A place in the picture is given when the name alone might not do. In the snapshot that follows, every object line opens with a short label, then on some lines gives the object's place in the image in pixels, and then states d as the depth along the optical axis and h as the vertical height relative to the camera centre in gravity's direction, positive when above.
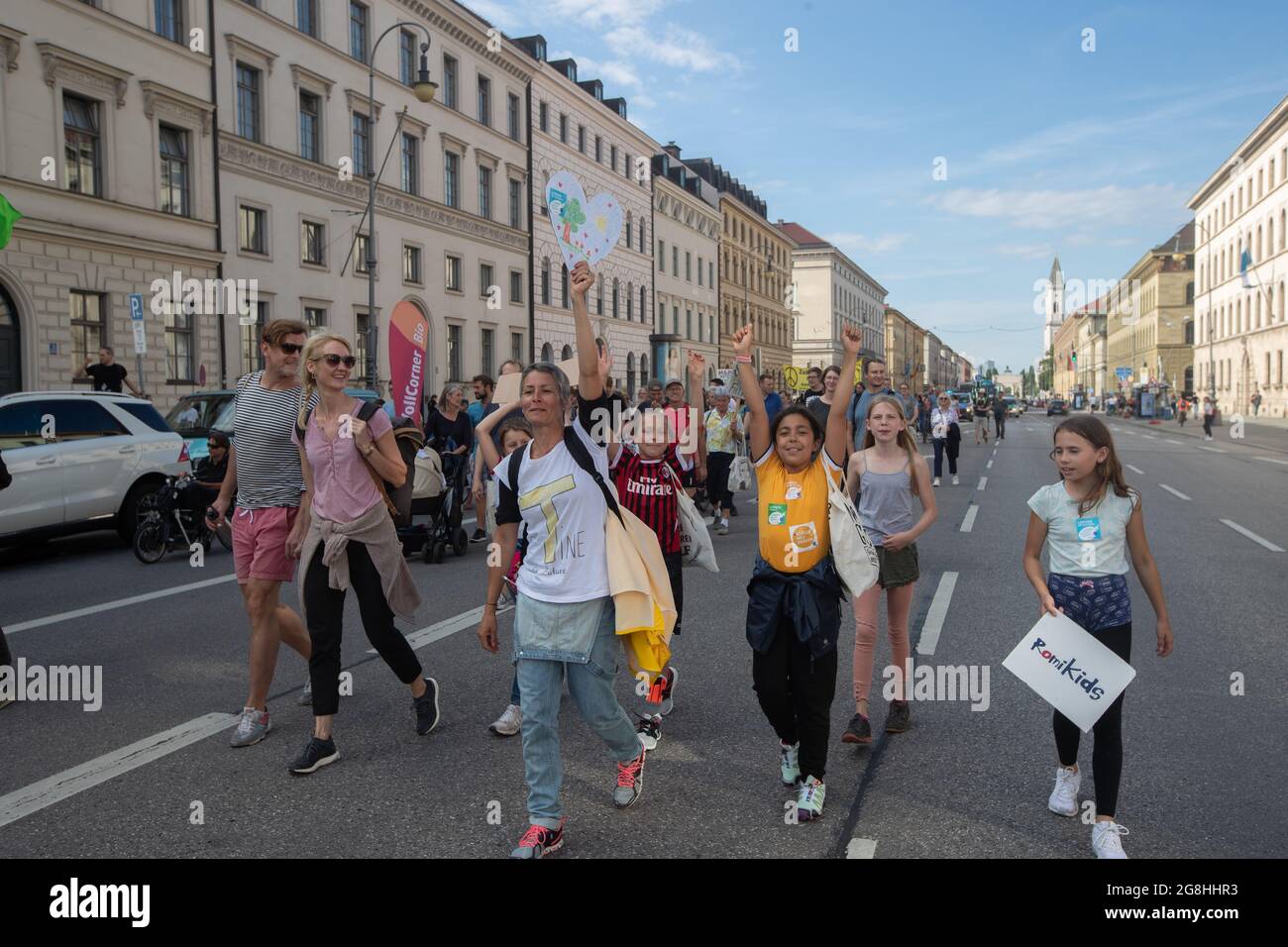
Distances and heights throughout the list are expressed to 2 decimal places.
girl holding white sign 3.81 -0.57
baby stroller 10.46 -0.91
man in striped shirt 4.99 -0.40
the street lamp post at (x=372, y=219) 23.06 +4.67
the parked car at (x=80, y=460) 10.70 -0.49
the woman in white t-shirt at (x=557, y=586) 3.70 -0.63
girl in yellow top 4.05 -0.75
